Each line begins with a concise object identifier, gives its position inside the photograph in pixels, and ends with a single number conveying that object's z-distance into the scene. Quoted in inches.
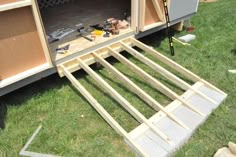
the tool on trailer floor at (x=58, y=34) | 171.3
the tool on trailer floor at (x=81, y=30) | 166.6
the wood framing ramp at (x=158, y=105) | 108.2
